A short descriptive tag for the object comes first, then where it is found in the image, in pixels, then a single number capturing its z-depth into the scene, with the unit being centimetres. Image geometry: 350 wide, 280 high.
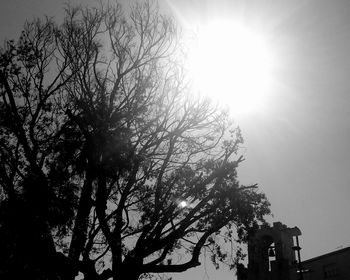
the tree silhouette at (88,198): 1219
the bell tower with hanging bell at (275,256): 2784
